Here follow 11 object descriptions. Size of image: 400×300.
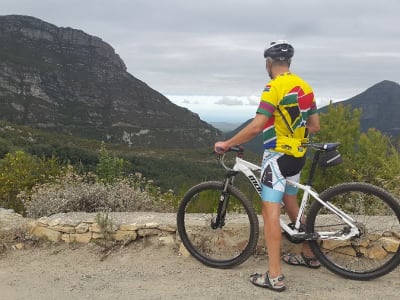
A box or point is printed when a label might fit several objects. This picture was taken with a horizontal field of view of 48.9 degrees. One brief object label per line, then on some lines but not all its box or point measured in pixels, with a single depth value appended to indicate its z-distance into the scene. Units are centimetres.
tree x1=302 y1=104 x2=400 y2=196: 1031
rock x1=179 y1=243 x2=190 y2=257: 468
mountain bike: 396
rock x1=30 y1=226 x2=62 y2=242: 505
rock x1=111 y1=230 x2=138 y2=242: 491
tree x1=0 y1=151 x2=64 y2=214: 736
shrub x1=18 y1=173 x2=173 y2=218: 571
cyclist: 369
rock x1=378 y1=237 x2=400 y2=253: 423
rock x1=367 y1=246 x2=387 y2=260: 425
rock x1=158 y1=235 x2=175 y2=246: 484
